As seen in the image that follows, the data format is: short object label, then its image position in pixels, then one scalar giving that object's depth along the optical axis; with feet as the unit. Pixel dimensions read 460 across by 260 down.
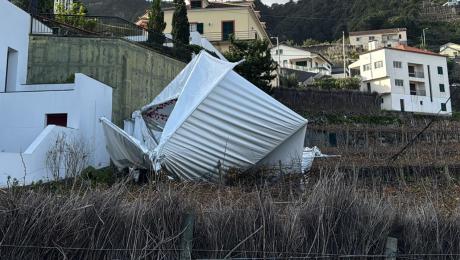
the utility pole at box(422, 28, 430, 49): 263.02
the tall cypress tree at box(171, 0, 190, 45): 96.73
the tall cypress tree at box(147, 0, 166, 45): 100.53
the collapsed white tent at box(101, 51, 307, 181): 42.34
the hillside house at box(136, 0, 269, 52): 140.56
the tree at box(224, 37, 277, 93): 87.66
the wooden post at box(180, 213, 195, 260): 16.17
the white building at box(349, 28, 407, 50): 255.70
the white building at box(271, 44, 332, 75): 218.38
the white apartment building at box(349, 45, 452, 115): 166.30
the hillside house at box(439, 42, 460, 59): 260.70
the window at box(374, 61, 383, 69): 170.24
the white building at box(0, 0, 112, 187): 44.35
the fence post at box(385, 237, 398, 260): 17.42
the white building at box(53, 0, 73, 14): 90.42
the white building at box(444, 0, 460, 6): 361.92
